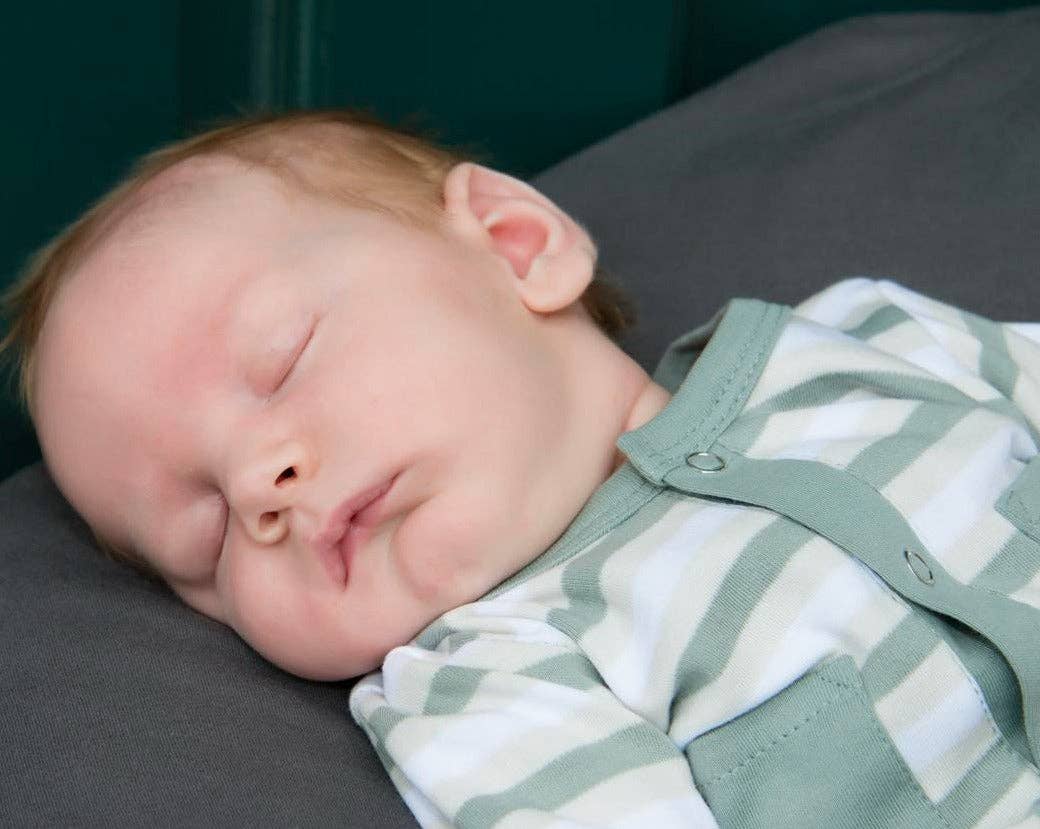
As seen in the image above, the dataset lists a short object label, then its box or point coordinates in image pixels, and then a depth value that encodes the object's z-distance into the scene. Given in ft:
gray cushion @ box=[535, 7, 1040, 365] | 2.90
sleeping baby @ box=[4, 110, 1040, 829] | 2.35
